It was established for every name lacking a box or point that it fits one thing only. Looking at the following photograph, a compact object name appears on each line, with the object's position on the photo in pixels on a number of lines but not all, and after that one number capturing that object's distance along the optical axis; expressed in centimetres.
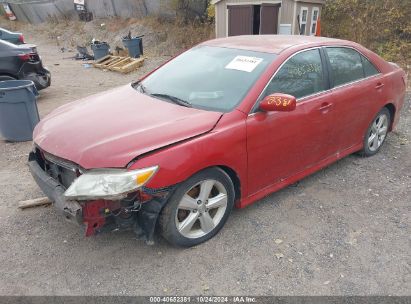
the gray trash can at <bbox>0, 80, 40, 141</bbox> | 509
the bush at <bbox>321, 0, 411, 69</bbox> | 1116
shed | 1183
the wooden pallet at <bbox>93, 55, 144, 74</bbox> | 1133
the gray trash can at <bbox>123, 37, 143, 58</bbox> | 1376
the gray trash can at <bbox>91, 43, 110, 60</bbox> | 1338
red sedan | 251
